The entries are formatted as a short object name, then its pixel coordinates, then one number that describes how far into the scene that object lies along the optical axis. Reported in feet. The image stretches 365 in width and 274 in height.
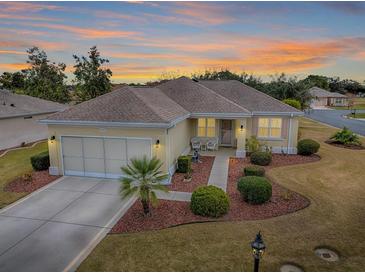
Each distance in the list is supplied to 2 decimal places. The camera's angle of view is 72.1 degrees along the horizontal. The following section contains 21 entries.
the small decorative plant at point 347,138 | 69.56
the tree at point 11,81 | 178.50
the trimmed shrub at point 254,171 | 40.96
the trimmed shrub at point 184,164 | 44.45
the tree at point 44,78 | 138.62
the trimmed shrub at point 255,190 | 32.27
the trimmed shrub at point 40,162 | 45.98
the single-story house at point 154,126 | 40.27
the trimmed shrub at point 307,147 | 56.80
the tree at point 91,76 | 139.74
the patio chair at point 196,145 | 60.28
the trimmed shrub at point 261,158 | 50.39
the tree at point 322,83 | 309.42
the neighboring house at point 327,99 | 245.04
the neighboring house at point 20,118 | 66.48
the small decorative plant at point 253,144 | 56.20
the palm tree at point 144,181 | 28.07
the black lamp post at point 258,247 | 17.40
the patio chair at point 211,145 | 60.90
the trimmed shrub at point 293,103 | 87.61
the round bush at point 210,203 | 29.40
